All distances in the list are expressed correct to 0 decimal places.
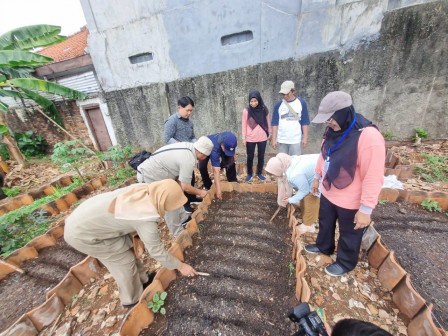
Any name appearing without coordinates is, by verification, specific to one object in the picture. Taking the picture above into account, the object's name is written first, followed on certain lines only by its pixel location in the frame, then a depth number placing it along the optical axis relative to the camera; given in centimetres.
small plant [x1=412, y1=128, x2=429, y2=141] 415
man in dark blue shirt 272
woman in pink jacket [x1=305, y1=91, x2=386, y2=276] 136
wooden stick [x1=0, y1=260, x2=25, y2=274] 246
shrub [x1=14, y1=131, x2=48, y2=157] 775
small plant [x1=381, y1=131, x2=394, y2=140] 433
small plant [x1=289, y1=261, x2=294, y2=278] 194
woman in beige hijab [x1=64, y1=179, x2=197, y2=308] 144
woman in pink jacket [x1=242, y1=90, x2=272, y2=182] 313
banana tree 450
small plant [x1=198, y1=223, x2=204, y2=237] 262
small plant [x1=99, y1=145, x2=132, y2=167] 442
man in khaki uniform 222
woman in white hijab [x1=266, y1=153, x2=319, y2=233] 224
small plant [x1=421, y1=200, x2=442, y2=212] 262
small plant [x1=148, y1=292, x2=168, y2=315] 173
